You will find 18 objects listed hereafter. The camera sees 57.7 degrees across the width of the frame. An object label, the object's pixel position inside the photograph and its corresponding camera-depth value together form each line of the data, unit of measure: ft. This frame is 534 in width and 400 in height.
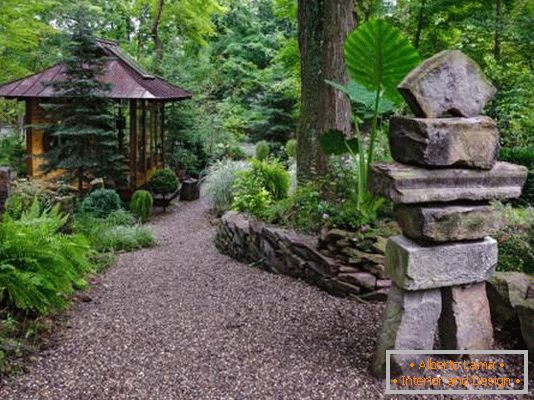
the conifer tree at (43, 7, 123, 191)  30.99
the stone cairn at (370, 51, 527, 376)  8.65
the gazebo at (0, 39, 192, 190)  33.99
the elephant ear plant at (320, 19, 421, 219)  11.68
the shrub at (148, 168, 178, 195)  37.32
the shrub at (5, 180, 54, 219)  19.71
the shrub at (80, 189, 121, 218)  29.86
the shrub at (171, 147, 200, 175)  47.21
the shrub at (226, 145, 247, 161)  54.13
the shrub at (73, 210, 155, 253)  24.24
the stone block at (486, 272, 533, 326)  10.69
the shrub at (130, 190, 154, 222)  32.76
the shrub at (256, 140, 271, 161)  47.88
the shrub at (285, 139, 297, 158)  48.48
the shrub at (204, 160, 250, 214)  33.26
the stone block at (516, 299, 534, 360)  9.86
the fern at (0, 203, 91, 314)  12.01
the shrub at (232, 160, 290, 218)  20.67
